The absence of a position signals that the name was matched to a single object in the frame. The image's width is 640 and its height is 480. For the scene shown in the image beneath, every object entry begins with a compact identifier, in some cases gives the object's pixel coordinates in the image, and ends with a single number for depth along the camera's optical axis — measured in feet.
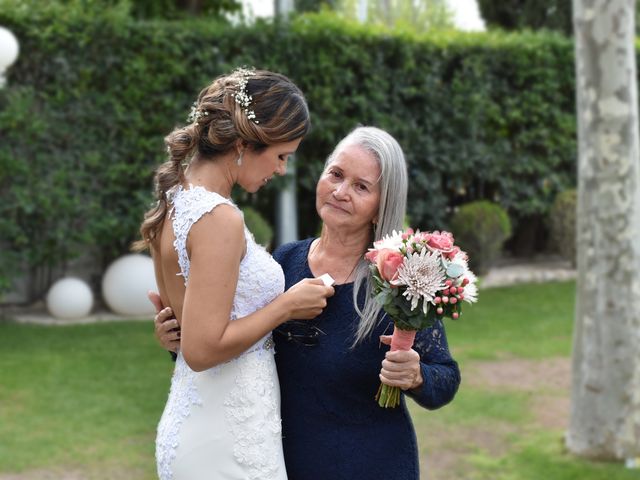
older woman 9.55
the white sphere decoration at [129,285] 35.29
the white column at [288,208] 39.19
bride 8.84
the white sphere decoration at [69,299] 34.83
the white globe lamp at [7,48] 31.63
